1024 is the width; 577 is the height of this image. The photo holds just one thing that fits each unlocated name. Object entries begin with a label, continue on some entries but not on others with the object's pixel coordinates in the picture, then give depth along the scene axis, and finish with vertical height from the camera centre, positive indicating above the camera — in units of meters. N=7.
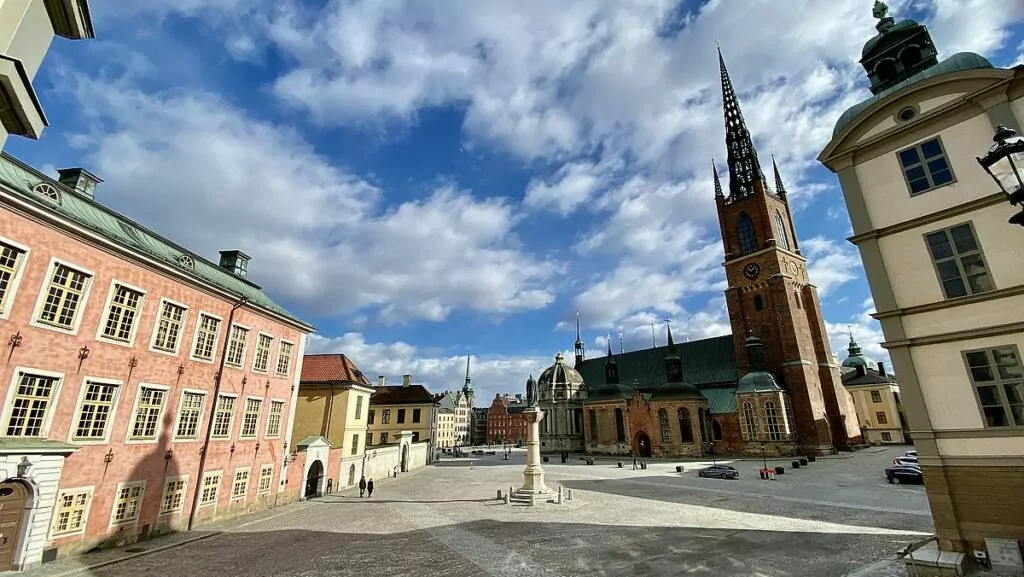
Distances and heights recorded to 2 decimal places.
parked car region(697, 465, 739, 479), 31.82 -3.91
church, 46.84 +4.82
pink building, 12.62 +1.67
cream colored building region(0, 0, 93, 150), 3.73 +3.68
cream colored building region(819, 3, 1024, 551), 9.97 +3.61
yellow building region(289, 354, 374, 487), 31.14 +1.14
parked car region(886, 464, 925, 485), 25.30 -3.37
